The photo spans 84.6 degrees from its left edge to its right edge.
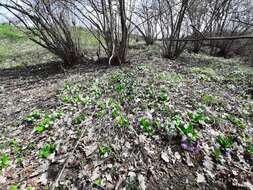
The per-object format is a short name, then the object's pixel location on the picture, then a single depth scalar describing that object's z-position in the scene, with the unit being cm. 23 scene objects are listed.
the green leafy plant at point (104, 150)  151
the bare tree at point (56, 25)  339
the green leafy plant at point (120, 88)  259
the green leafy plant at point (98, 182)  129
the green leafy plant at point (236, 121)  192
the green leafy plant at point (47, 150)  153
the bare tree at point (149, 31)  604
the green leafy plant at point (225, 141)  161
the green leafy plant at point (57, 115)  201
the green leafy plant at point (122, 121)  180
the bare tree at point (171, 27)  460
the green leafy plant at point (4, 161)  145
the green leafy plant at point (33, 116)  201
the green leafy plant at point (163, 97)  229
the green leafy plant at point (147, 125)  173
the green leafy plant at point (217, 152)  151
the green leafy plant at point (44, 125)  182
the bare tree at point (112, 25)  348
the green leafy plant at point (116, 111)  196
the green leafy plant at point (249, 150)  156
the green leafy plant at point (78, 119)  192
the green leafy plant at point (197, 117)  187
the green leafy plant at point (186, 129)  163
